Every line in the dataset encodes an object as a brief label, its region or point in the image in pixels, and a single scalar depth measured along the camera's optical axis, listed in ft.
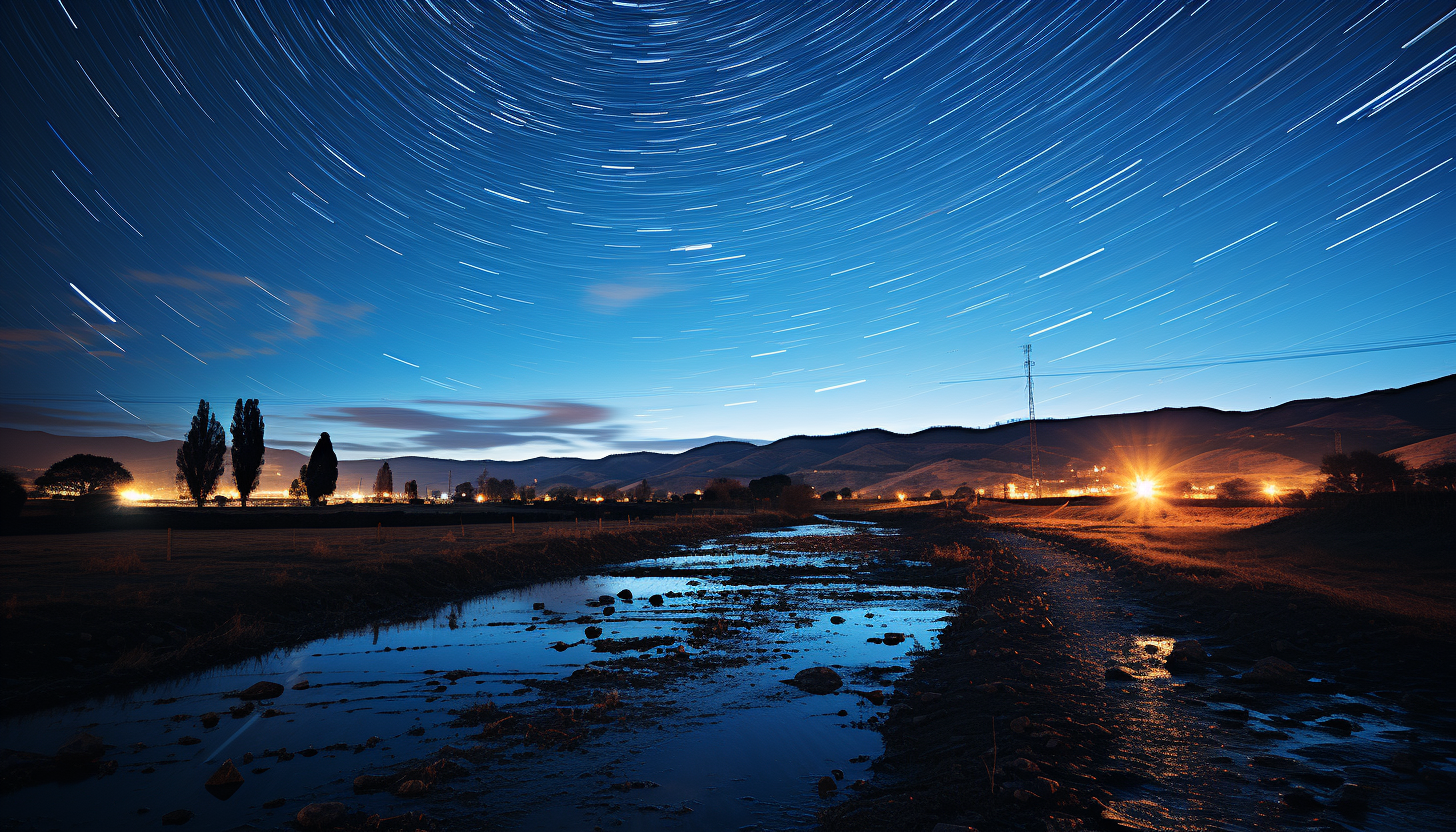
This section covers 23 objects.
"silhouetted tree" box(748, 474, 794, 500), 479.00
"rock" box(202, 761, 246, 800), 26.58
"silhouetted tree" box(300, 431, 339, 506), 342.23
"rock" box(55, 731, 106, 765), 29.35
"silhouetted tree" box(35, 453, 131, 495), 327.67
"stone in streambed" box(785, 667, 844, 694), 40.86
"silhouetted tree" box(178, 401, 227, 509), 304.30
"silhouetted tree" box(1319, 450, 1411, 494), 217.77
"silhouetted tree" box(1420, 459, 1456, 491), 180.65
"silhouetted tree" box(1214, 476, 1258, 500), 323.98
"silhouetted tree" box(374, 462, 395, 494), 598.75
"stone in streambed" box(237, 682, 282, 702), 39.93
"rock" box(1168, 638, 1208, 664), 40.88
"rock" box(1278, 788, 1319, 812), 21.40
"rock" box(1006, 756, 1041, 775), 23.67
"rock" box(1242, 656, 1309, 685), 36.35
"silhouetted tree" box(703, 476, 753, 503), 466.29
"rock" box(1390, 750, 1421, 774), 24.03
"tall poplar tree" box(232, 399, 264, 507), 307.99
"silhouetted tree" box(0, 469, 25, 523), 146.92
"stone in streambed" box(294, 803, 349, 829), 23.21
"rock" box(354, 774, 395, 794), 26.61
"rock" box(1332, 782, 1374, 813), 21.20
